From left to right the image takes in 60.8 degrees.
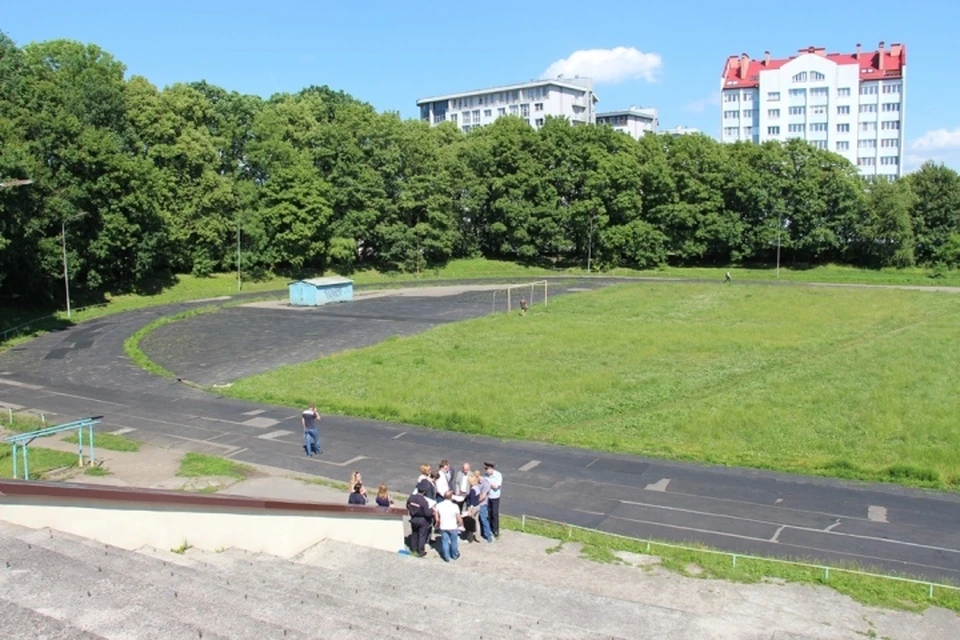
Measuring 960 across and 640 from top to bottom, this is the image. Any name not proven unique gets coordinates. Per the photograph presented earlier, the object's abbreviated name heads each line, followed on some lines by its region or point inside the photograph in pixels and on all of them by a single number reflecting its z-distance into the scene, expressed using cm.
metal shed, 6141
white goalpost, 6066
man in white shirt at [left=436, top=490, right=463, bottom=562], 1485
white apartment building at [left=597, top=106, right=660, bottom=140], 16750
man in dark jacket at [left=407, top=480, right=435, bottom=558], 1503
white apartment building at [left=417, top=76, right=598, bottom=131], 15300
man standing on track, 2341
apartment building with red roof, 12450
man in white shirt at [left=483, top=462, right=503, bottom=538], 1634
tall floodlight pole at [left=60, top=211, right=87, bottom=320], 5136
